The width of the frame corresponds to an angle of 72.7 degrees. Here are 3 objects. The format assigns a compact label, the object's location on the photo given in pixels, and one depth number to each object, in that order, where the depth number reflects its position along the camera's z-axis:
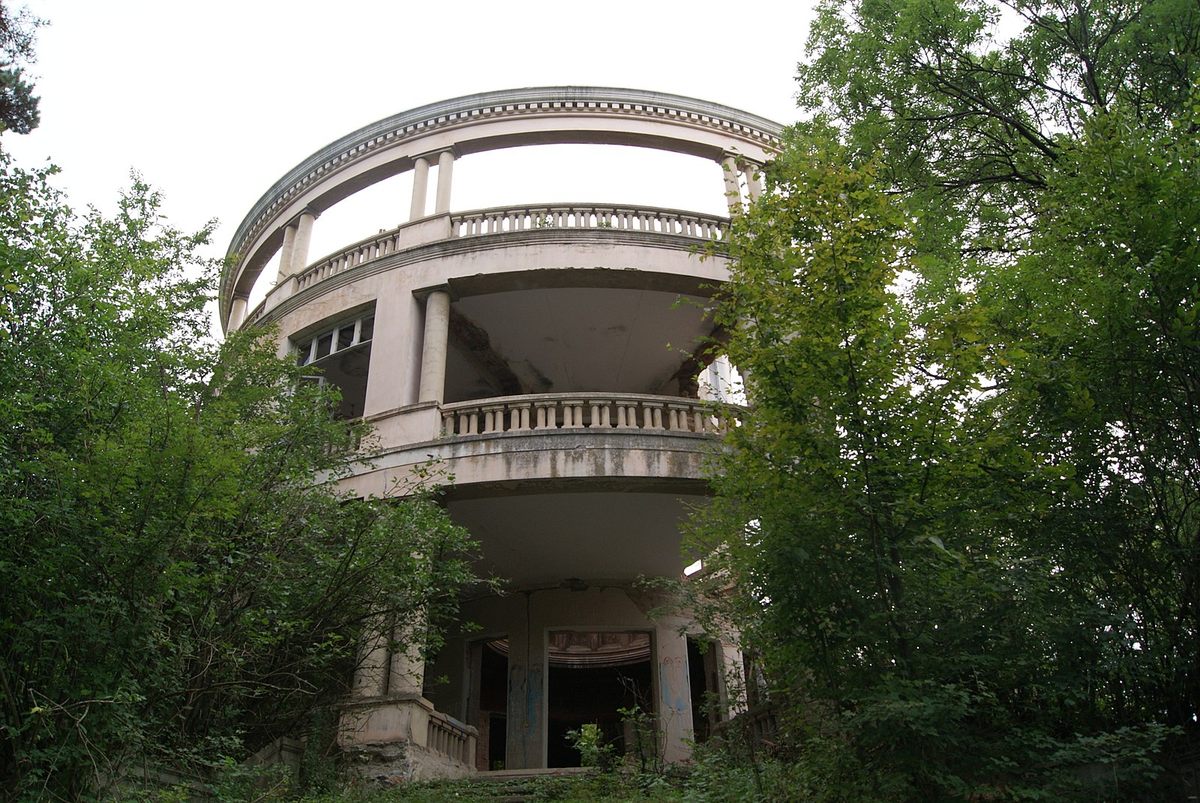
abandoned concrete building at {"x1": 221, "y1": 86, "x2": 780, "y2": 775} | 12.08
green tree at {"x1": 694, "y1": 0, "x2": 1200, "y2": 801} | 4.97
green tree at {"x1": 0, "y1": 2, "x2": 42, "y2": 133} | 14.48
